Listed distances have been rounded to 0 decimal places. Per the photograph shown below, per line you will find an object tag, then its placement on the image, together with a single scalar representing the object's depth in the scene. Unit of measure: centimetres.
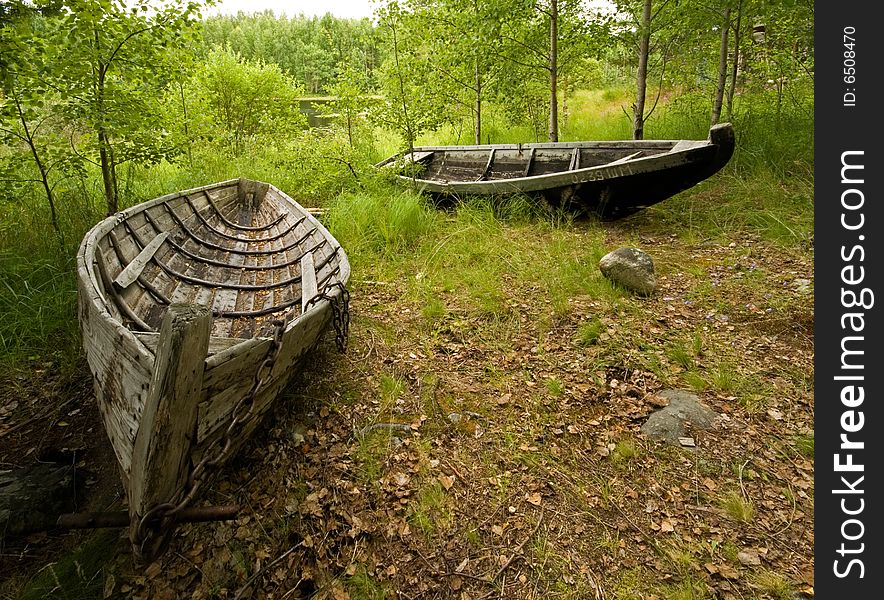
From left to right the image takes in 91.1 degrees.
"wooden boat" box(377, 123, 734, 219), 468
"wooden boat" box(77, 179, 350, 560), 155
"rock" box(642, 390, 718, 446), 248
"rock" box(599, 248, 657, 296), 386
